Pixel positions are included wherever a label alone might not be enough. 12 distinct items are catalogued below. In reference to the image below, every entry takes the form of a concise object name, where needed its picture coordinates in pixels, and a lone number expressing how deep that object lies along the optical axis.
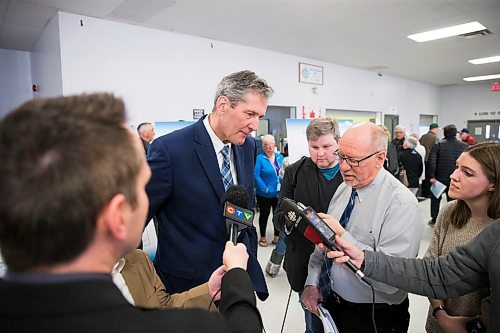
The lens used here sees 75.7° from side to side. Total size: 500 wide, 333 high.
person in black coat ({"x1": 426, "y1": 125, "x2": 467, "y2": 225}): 4.42
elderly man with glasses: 1.21
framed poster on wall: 6.50
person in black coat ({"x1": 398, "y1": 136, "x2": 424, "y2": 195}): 5.14
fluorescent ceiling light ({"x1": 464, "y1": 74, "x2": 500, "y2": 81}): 9.29
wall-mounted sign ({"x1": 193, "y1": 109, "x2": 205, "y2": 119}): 4.97
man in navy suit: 1.24
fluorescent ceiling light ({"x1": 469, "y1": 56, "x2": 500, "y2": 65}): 6.95
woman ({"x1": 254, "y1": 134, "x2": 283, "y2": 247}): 4.10
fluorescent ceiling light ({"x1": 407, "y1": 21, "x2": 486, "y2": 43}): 4.68
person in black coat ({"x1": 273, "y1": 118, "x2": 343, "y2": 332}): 1.76
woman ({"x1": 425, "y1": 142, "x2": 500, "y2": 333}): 1.27
